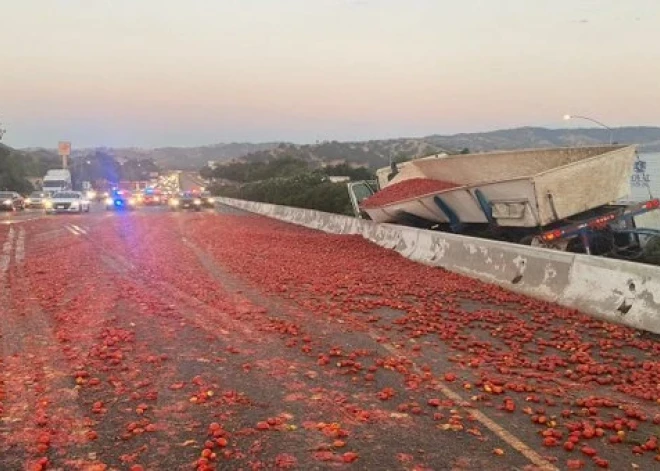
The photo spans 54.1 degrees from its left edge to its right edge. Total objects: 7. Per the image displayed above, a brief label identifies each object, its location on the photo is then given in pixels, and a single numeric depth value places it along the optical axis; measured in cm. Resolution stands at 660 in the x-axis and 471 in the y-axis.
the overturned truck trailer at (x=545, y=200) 1420
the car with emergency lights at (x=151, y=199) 6488
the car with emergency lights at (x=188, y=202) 5362
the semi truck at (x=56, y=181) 7350
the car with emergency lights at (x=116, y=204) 5183
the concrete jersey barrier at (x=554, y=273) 855
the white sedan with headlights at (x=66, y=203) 4391
